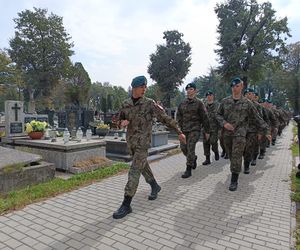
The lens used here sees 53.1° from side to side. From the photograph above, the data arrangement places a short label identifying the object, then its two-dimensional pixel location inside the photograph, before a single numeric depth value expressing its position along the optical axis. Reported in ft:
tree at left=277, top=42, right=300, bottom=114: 155.53
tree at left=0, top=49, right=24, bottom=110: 109.70
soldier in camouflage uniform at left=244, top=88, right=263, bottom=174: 23.50
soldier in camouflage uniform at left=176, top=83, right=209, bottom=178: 21.27
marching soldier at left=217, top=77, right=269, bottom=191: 18.15
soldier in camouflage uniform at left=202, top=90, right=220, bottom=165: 28.53
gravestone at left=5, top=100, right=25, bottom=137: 28.40
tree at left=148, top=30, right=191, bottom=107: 127.03
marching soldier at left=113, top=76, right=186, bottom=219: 13.78
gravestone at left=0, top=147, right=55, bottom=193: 17.12
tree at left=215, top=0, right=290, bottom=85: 89.56
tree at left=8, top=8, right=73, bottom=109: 126.52
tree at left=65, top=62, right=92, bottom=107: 164.35
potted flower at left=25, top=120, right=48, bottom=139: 26.89
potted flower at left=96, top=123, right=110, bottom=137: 36.87
